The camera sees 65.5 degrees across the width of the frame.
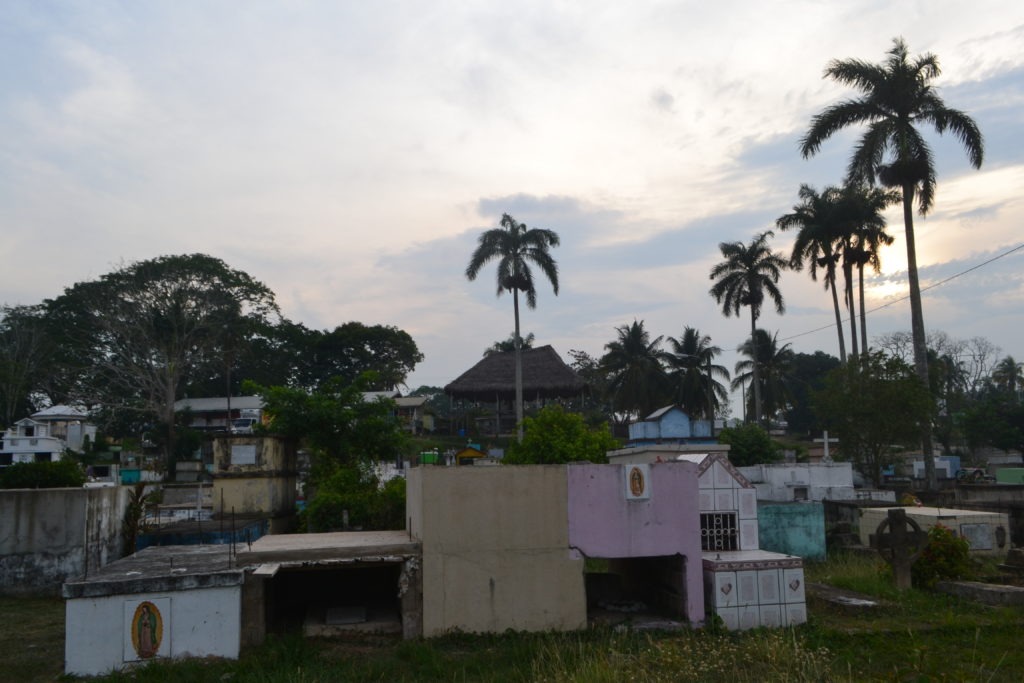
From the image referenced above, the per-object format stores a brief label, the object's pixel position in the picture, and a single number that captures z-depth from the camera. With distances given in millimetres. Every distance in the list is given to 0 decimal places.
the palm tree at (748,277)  49875
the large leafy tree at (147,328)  53156
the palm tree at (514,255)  43281
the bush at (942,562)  17656
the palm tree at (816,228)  41875
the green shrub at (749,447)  36031
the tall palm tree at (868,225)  41219
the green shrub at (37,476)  21062
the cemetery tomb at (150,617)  12688
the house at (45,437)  43812
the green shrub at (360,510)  21641
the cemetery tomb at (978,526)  21250
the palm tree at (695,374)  55344
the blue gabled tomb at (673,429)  31844
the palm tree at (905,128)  31781
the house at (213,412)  65812
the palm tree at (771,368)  57625
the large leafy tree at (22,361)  53938
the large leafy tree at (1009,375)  78125
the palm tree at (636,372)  54688
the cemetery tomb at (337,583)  14289
